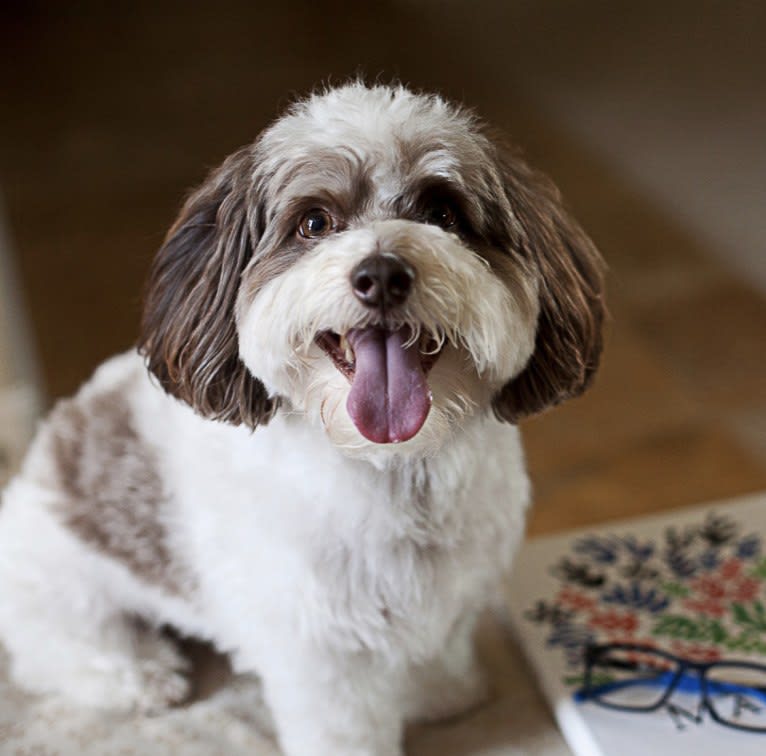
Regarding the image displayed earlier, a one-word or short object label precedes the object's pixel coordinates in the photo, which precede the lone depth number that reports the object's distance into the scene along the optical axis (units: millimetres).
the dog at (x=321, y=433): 1124
